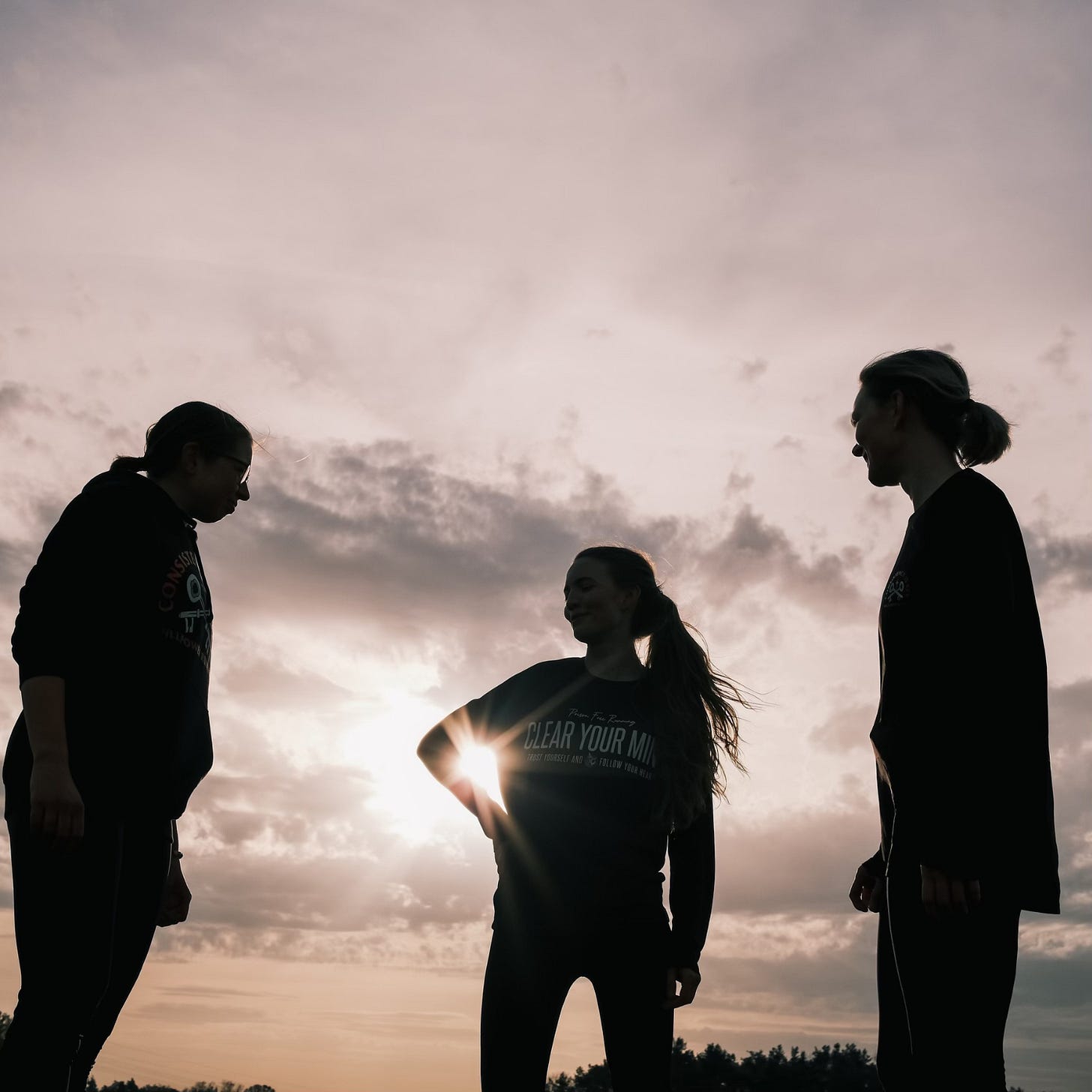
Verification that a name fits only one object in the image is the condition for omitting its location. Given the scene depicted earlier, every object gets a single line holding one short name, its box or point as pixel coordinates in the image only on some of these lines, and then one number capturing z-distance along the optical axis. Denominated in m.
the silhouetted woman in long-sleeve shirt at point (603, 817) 4.40
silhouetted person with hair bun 3.05
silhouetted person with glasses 3.23
